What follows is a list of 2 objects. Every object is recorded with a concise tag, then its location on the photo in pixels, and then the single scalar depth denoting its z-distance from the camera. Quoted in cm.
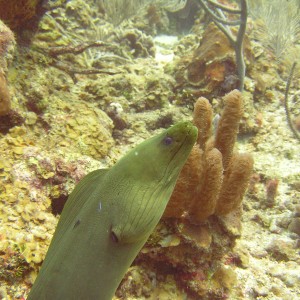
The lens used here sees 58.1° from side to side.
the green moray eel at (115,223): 43
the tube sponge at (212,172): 73
